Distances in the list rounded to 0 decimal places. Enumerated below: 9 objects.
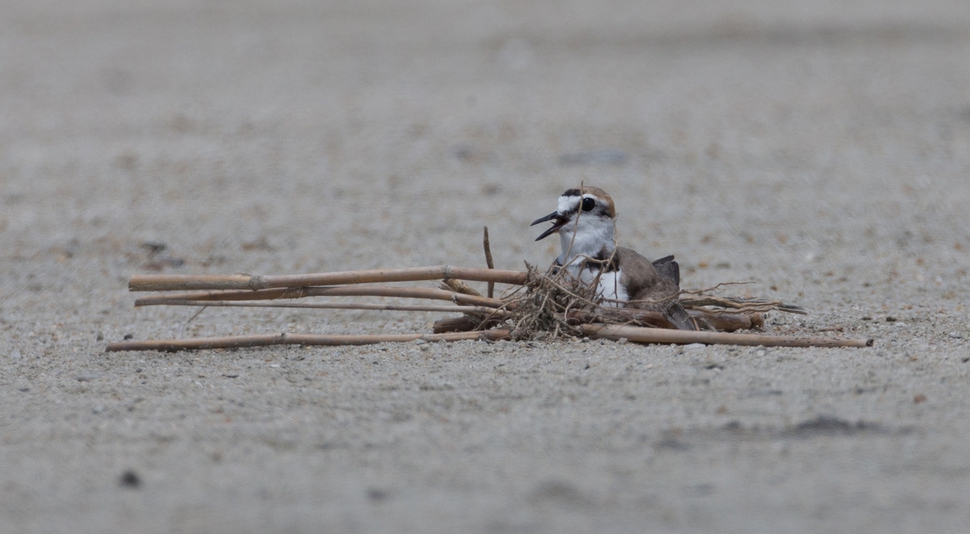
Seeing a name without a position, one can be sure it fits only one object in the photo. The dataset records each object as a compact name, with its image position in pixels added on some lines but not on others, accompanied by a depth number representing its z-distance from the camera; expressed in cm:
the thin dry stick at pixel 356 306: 893
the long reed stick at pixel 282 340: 892
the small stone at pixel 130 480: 577
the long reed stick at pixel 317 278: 873
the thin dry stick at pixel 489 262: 903
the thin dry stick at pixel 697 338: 828
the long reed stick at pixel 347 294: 886
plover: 912
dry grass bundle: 873
